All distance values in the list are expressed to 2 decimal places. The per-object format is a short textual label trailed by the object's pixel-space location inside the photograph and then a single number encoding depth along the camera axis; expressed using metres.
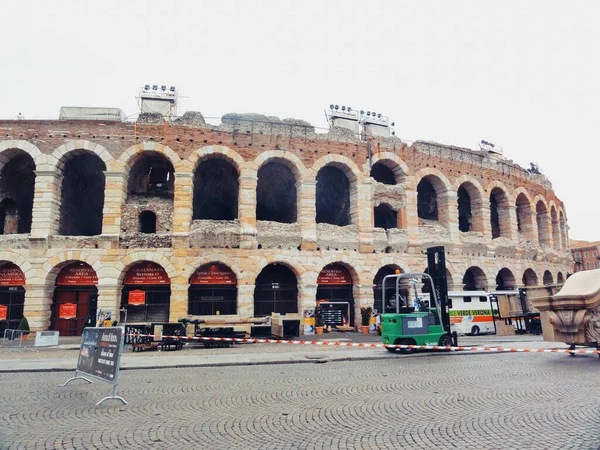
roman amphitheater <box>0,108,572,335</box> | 21.39
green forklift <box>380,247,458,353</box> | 14.02
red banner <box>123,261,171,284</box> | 21.89
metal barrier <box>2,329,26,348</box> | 16.88
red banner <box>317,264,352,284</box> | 24.10
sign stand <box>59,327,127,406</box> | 7.48
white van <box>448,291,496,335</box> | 24.06
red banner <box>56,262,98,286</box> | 21.77
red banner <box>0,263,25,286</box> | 21.38
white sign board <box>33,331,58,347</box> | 16.50
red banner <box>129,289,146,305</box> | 21.87
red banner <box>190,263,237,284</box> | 22.25
